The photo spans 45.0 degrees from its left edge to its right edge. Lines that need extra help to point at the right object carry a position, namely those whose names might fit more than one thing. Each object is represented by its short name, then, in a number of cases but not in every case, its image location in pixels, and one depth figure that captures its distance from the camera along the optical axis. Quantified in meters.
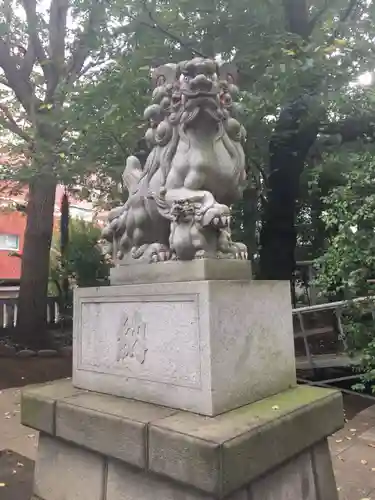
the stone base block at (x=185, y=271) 2.67
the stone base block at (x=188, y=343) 2.53
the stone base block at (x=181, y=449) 2.19
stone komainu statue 2.77
